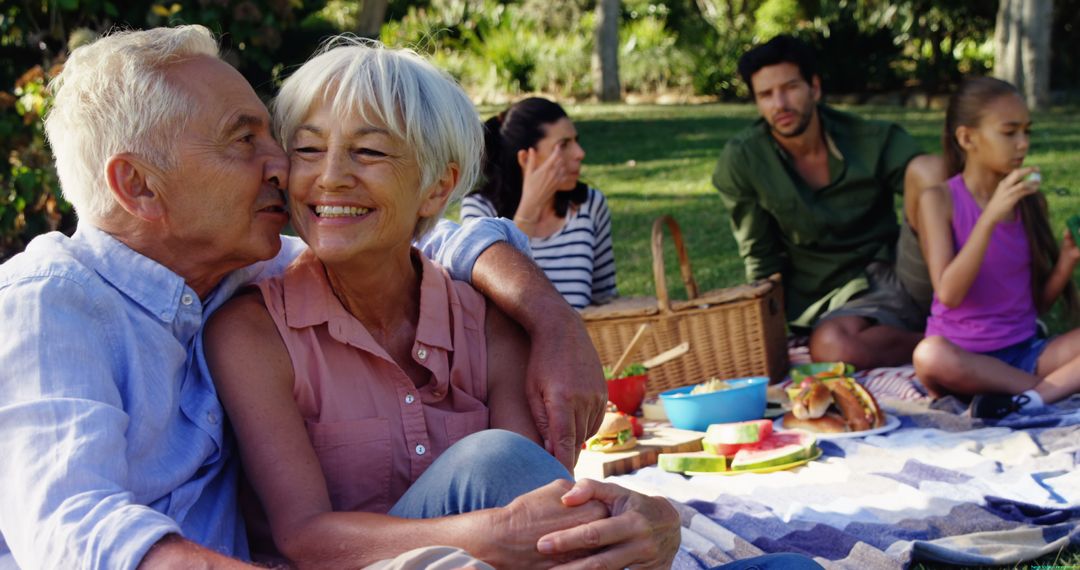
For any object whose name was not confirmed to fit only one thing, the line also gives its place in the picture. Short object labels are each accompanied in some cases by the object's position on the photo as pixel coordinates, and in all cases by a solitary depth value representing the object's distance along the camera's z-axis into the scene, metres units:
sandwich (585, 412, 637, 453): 4.30
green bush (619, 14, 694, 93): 19.39
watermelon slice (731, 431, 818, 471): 4.20
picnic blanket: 3.43
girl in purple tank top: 4.99
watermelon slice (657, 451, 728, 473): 4.23
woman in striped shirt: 5.52
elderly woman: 2.13
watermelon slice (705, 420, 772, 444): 4.28
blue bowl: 4.59
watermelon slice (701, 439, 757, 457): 4.29
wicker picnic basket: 5.27
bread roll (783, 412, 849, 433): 4.59
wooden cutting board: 4.20
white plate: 4.53
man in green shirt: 6.08
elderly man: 1.91
